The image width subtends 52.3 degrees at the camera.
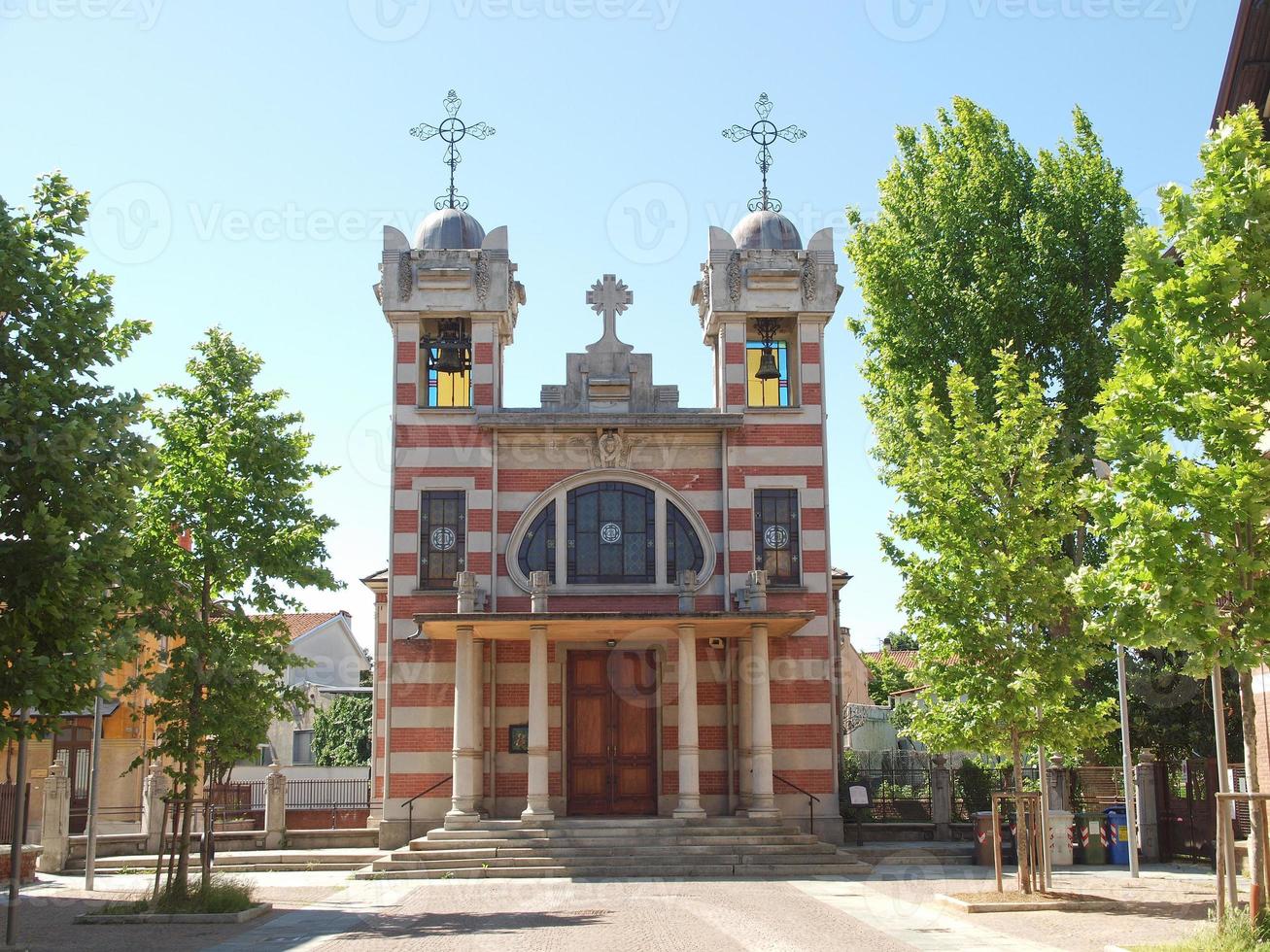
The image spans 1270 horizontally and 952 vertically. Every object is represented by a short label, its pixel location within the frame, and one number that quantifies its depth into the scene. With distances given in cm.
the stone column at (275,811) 2622
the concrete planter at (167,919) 1736
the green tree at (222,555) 1825
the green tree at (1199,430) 1291
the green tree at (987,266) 2903
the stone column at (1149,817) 2519
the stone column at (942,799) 2770
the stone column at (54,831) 2494
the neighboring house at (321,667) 4866
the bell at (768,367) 2848
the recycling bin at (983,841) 2402
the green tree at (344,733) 4547
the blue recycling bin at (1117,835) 2461
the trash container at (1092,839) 2489
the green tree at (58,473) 1309
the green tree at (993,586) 1827
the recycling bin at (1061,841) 2423
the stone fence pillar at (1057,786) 2588
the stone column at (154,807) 2648
